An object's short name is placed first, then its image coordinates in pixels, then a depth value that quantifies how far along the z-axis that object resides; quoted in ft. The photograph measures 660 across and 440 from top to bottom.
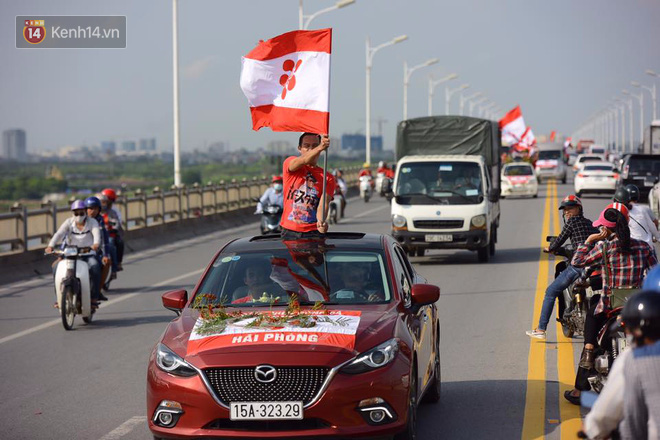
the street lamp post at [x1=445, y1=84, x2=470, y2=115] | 372.81
